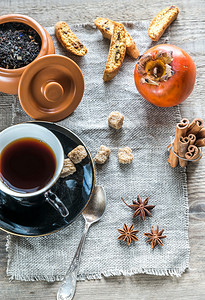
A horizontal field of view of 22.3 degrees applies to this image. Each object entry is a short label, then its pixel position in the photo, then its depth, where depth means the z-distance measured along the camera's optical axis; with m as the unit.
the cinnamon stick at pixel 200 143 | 0.63
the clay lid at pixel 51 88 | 0.63
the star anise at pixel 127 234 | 0.66
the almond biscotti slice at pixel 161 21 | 0.69
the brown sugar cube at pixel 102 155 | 0.67
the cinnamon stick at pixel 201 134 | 0.63
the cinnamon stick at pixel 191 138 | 0.63
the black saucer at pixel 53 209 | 0.63
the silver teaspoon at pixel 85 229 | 0.65
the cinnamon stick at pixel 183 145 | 0.63
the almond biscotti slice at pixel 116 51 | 0.68
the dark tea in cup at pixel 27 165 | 0.61
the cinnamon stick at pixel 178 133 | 0.62
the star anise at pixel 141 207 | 0.66
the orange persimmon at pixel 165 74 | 0.64
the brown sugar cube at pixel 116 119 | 0.67
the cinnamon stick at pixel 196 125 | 0.62
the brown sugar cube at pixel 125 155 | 0.67
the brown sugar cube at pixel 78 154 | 0.65
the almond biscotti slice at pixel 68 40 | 0.69
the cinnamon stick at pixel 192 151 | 0.63
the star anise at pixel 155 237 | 0.66
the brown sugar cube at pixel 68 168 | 0.64
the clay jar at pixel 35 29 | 0.64
